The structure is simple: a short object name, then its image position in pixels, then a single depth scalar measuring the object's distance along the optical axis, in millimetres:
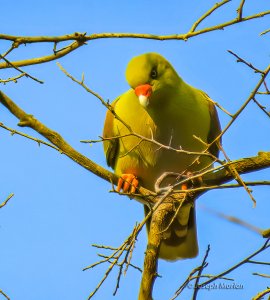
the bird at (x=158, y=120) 9477
